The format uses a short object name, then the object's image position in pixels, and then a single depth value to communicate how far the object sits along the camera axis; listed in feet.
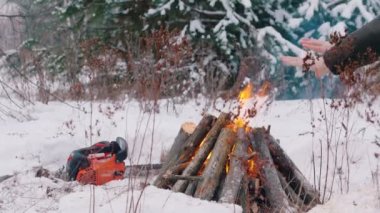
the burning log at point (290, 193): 12.13
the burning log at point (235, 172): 11.31
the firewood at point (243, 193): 11.22
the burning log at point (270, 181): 11.44
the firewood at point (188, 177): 11.91
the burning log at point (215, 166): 11.68
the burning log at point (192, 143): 13.21
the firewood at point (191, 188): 12.04
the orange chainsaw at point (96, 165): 14.48
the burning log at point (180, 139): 13.75
